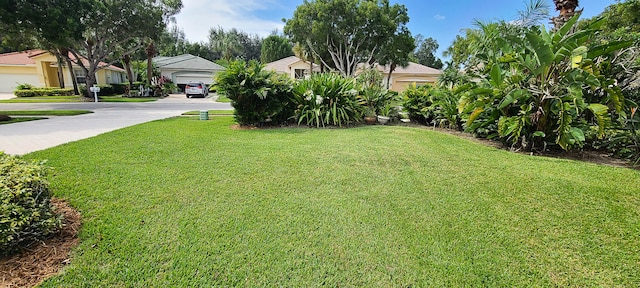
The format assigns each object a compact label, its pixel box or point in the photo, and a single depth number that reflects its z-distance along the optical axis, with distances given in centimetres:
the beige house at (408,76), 2886
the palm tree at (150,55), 2425
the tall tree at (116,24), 1630
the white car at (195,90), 2395
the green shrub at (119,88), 2536
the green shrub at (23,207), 206
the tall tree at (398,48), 2227
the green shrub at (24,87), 2114
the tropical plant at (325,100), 823
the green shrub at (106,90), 2286
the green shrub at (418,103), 917
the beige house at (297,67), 2923
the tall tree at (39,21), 944
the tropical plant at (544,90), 448
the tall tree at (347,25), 2067
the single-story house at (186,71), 3033
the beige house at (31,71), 2431
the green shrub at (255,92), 757
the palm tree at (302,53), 2452
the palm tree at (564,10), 591
